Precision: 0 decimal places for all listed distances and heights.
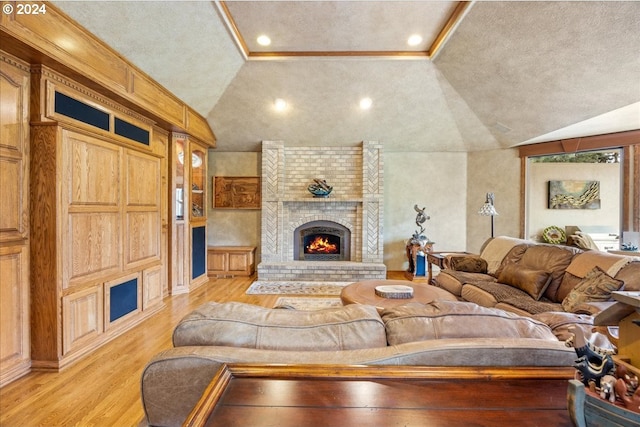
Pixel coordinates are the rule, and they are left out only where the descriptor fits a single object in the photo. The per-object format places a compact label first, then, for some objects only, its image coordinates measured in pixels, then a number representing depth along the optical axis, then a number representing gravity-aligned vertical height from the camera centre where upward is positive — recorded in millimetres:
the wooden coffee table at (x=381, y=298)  2648 -798
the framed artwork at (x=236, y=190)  5883 +458
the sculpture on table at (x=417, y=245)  5265 -563
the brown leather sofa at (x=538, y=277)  2166 -597
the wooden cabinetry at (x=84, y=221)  2314 -87
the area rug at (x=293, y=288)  4511 -1231
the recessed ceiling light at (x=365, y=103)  4598 +1774
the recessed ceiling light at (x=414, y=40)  3488 +2144
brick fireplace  5297 +16
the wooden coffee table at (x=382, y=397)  698 -492
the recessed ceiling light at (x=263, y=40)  3516 +2132
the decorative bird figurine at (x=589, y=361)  688 -354
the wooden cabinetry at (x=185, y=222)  4371 -154
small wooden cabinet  5500 -942
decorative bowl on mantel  5531 +465
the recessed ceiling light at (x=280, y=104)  4626 +1759
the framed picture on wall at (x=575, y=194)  6715 +485
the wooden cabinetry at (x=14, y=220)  2096 -67
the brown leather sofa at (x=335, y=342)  979 -466
